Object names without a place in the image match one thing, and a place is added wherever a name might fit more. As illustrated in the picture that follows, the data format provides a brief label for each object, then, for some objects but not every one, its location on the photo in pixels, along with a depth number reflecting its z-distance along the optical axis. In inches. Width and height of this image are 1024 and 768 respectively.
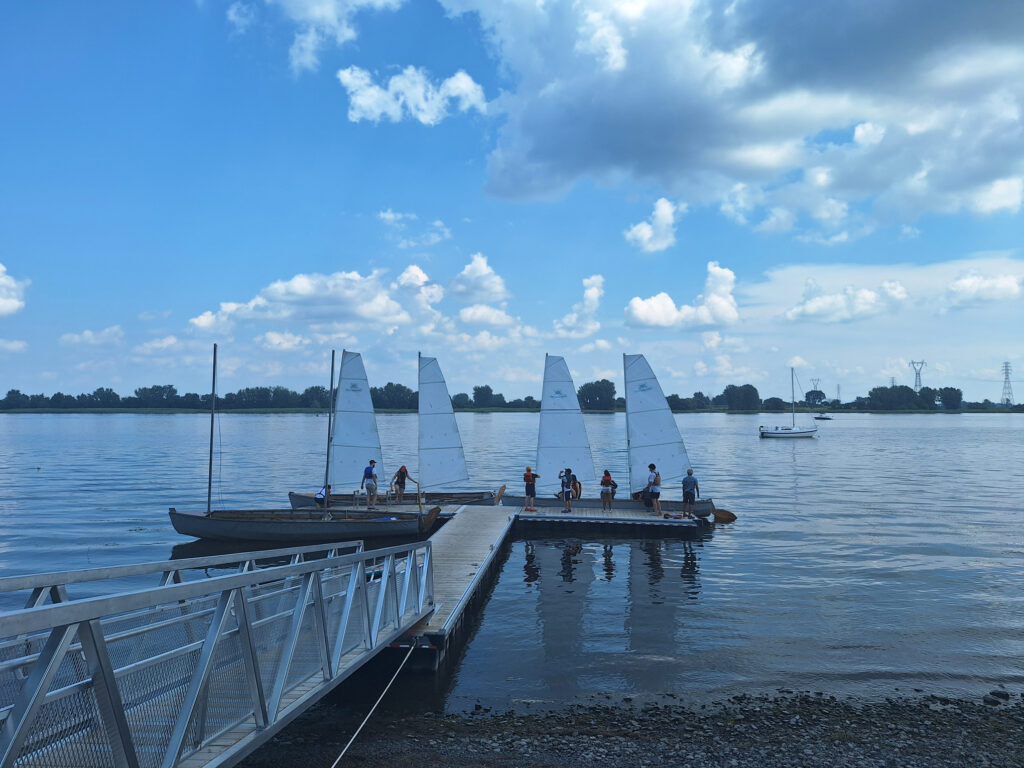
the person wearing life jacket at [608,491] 1179.3
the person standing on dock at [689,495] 1110.4
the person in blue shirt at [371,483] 1168.8
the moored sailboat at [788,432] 4350.4
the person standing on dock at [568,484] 1168.2
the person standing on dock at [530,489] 1171.3
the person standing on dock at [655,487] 1127.7
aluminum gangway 183.8
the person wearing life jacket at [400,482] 1221.7
